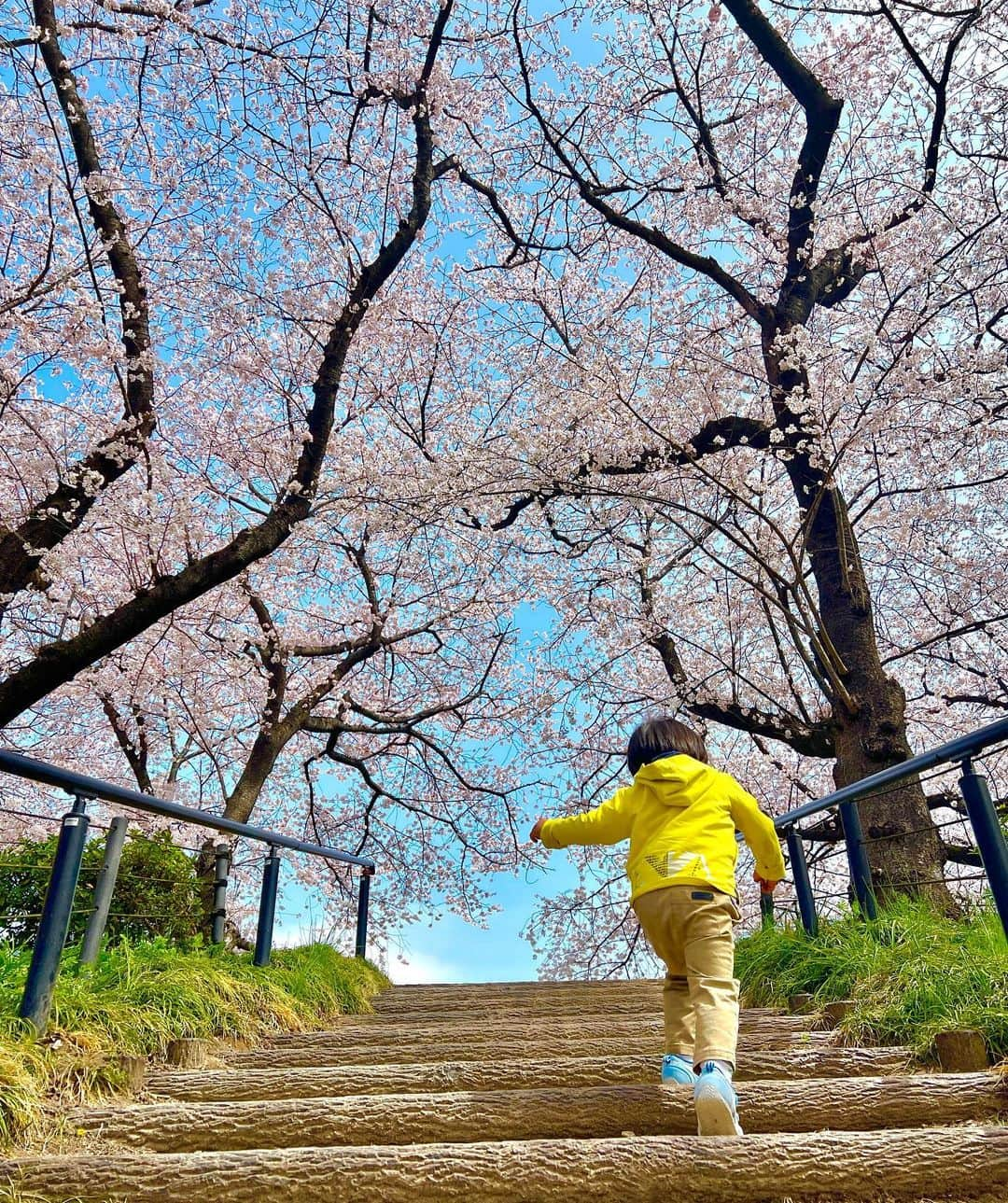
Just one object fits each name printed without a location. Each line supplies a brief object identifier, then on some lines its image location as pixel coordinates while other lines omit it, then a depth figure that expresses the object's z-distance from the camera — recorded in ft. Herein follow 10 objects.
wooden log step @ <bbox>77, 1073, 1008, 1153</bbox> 7.64
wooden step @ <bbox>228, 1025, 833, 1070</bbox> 10.42
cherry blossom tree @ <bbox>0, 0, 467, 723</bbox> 17.83
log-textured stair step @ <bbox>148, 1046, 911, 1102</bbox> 9.01
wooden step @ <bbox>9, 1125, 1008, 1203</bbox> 6.40
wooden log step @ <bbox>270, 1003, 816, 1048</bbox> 11.69
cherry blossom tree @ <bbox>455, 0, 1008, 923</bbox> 19.11
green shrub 16.90
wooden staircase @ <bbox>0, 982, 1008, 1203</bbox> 6.44
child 7.91
